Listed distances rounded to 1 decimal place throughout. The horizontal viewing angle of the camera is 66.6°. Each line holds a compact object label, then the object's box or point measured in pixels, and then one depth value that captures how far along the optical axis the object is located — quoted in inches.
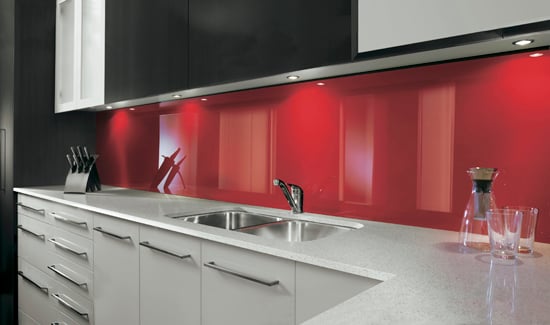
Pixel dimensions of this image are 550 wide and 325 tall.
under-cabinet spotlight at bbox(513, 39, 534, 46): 51.0
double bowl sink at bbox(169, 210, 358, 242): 74.5
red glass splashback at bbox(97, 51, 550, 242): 57.9
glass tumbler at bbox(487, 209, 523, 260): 47.6
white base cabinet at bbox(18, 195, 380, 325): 50.8
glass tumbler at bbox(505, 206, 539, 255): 49.6
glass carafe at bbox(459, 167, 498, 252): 53.6
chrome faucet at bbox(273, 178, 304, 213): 80.0
